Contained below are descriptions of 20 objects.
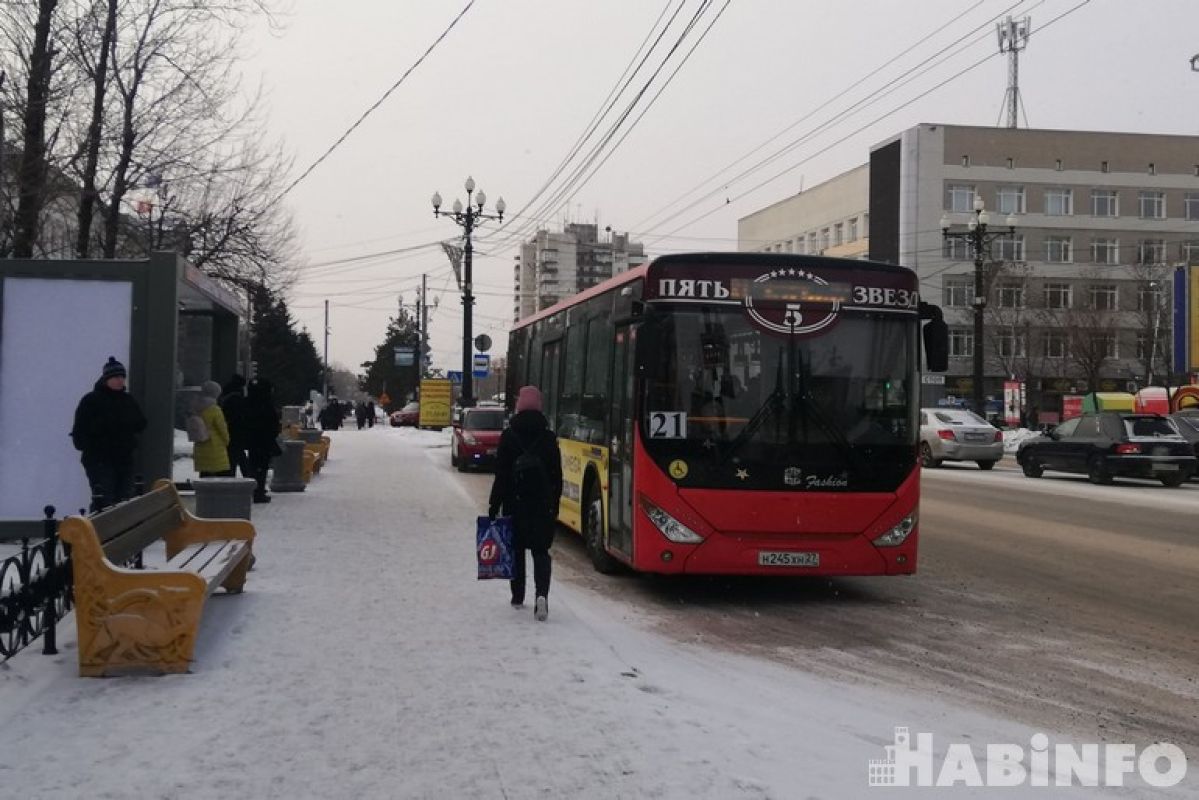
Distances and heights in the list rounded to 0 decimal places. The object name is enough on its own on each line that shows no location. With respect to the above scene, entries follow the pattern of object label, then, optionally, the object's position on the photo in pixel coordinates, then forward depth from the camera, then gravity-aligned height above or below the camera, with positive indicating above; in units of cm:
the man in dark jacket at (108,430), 1074 -37
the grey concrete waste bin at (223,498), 1133 -105
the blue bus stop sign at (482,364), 3919 +113
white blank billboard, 1170 +4
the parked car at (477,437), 2638 -95
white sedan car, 3123 -103
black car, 2473 -100
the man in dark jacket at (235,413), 1622 -29
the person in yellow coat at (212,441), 1384 -59
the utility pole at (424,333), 6782 +425
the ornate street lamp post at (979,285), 3838 +402
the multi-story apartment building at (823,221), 7594 +1325
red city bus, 954 -13
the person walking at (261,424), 1650 -45
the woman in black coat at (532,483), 854 -65
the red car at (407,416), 7275 -136
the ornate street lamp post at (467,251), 3691 +473
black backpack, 854 -64
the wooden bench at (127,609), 654 -127
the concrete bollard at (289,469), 1944 -131
